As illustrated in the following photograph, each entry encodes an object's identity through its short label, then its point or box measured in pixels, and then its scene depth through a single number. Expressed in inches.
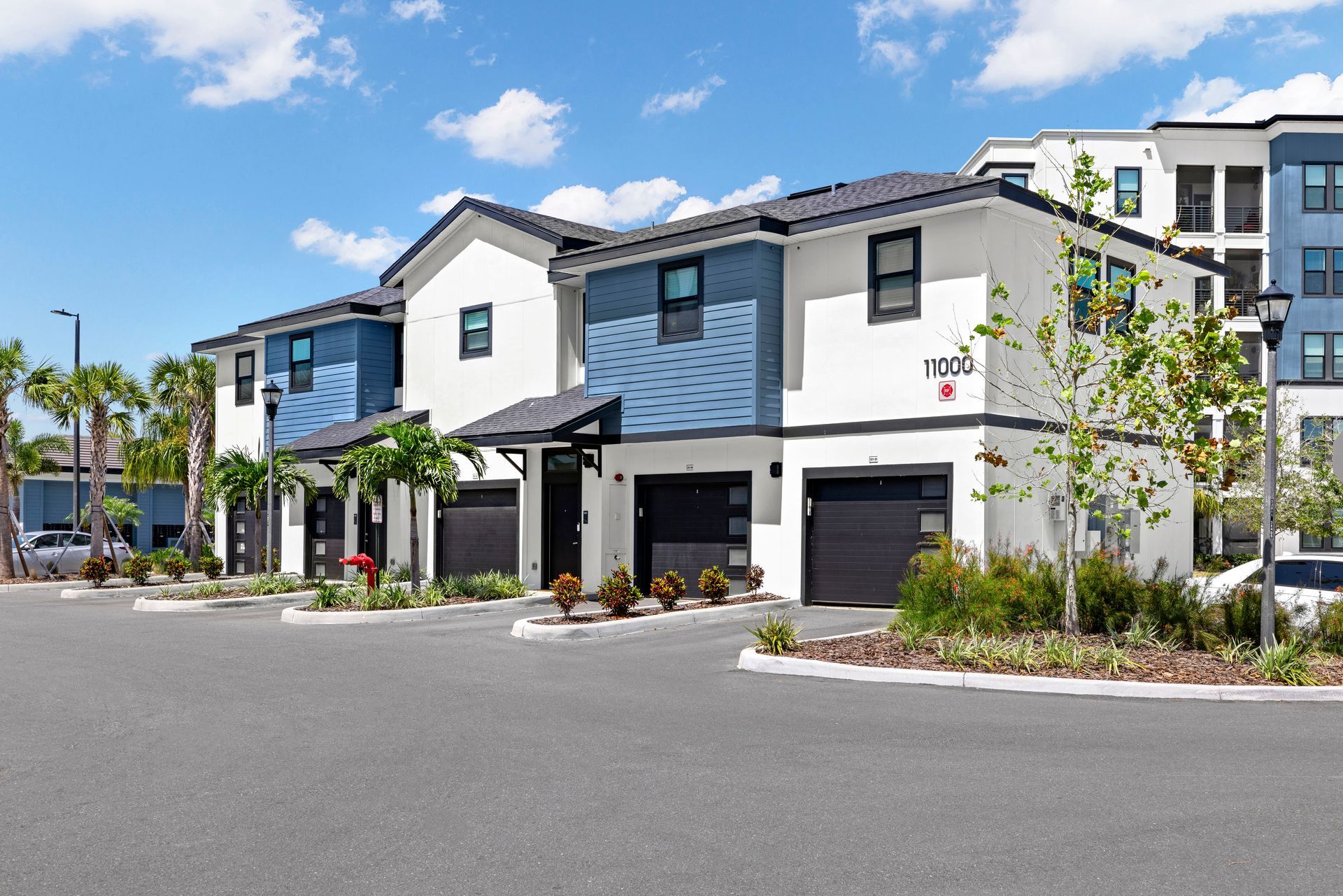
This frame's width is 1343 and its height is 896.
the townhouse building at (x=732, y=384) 750.5
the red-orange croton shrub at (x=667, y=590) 735.7
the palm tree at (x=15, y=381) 1272.1
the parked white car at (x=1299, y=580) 594.8
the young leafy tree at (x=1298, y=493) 1143.0
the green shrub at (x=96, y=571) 1163.3
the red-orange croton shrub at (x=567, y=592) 699.1
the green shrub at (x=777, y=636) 542.3
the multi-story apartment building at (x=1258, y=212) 1502.2
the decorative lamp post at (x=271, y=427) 995.3
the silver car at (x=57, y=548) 1371.8
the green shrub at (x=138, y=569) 1181.1
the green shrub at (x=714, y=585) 772.6
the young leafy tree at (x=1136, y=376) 554.3
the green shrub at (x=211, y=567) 1173.7
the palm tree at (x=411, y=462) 858.8
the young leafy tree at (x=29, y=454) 1633.9
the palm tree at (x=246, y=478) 1128.8
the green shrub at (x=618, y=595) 709.3
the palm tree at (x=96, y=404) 1274.6
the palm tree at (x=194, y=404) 1402.6
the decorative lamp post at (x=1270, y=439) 497.0
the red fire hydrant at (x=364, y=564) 886.4
